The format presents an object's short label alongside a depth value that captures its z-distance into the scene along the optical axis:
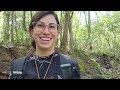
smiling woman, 0.78
